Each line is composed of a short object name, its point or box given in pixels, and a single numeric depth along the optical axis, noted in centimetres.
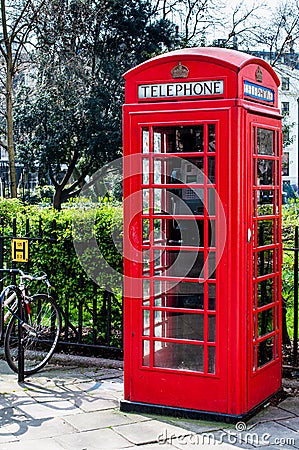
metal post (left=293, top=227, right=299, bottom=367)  596
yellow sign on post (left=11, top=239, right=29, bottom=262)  620
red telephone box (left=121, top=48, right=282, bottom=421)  482
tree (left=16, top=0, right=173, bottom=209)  2166
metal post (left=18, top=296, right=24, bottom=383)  603
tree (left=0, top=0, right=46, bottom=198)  1510
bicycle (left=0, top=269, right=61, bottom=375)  609
